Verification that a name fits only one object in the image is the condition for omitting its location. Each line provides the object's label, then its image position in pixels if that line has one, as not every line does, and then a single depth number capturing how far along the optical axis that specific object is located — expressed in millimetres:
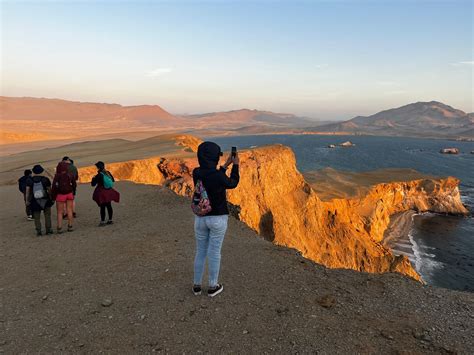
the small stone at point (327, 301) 5730
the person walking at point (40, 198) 9758
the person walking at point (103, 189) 10516
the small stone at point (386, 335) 4848
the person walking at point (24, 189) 12031
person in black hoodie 5285
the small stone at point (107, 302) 5710
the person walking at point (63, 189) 9961
